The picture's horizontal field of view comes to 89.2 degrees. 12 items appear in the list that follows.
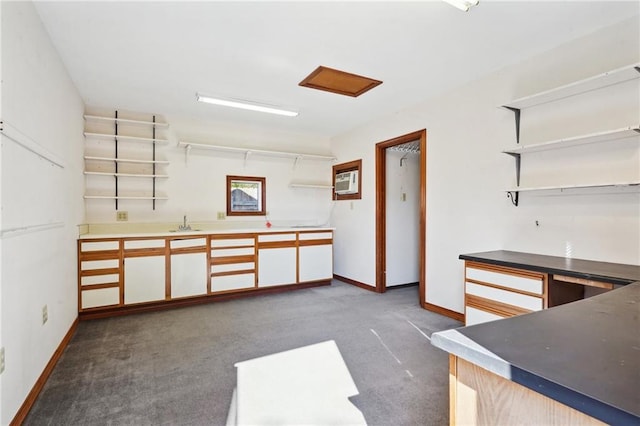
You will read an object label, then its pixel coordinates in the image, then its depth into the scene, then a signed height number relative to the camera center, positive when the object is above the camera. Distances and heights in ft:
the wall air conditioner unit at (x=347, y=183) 16.75 +1.49
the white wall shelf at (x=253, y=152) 14.71 +2.97
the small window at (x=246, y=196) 16.33 +0.77
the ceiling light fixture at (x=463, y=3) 6.45 +4.17
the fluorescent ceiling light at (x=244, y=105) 12.13 +4.18
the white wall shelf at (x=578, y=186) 6.78 +0.58
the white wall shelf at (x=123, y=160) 12.92 +2.08
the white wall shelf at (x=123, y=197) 12.96 +0.55
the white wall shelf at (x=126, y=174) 13.07 +1.51
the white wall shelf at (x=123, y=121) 13.11 +3.78
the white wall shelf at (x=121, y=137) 13.07 +3.06
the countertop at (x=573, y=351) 1.79 -1.01
